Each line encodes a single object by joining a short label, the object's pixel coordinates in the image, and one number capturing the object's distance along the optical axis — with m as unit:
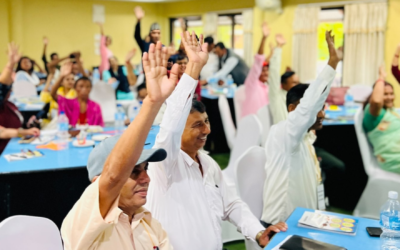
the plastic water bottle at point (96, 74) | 10.95
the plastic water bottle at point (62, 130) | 3.97
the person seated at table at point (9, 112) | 3.56
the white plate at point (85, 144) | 3.69
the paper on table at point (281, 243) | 1.93
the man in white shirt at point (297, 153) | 2.43
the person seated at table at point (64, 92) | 4.59
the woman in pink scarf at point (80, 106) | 4.45
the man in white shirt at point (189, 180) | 1.74
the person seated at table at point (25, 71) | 8.41
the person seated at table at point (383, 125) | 3.68
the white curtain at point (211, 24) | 12.16
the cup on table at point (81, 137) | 3.74
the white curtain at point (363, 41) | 8.45
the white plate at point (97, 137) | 3.91
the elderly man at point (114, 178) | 1.24
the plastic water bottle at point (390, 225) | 1.99
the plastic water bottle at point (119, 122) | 4.53
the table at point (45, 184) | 3.12
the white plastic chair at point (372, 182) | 3.62
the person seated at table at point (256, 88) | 5.05
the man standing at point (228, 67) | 8.70
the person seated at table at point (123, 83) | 6.71
